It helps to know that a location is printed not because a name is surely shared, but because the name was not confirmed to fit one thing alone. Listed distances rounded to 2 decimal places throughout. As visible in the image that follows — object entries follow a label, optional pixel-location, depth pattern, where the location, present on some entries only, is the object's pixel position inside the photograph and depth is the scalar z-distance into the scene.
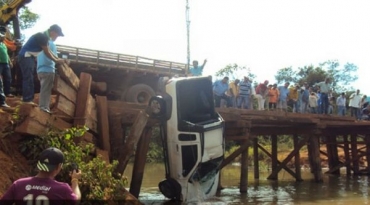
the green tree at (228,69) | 48.12
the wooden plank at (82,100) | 7.15
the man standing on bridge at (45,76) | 6.56
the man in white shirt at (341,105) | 20.41
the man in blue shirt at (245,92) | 15.13
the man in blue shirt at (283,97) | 17.01
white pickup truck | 9.30
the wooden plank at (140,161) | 9.18
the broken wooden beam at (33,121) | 5.89
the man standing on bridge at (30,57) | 6.55
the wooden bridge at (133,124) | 6.85
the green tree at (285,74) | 54.36
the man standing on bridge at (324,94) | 17.88
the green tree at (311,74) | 49.44
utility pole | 24.64
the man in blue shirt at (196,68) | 12.98
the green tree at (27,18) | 31.41
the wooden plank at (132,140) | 8.42
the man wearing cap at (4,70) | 7.45
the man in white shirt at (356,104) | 20.48
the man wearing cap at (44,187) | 2.96
